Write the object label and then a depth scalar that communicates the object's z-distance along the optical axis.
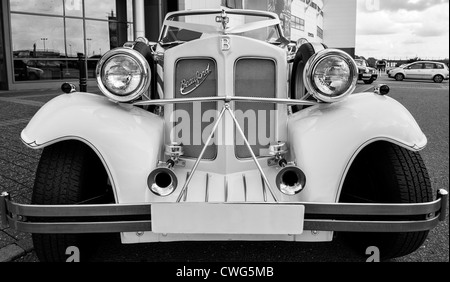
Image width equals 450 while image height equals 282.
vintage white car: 1.93
